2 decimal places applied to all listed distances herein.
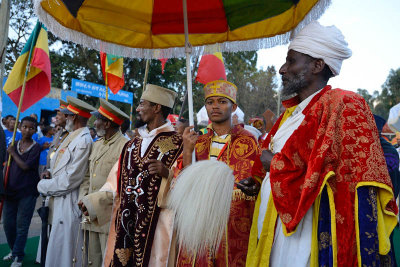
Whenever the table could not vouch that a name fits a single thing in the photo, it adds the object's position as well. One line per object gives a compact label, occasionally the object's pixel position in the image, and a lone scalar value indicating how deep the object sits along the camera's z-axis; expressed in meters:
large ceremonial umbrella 3.32
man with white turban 1.83
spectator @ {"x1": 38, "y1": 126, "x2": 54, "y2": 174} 8.58
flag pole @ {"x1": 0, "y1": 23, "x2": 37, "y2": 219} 5.59
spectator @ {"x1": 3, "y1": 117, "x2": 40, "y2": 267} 5.50
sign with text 12.61
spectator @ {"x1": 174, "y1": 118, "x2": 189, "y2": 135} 6.00
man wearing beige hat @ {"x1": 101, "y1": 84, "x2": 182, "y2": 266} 3.70
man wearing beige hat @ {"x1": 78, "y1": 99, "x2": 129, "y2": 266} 4.05
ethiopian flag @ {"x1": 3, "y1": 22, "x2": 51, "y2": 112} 5.93
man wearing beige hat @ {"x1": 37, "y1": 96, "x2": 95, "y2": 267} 4.57
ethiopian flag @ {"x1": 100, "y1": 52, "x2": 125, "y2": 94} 7.82
